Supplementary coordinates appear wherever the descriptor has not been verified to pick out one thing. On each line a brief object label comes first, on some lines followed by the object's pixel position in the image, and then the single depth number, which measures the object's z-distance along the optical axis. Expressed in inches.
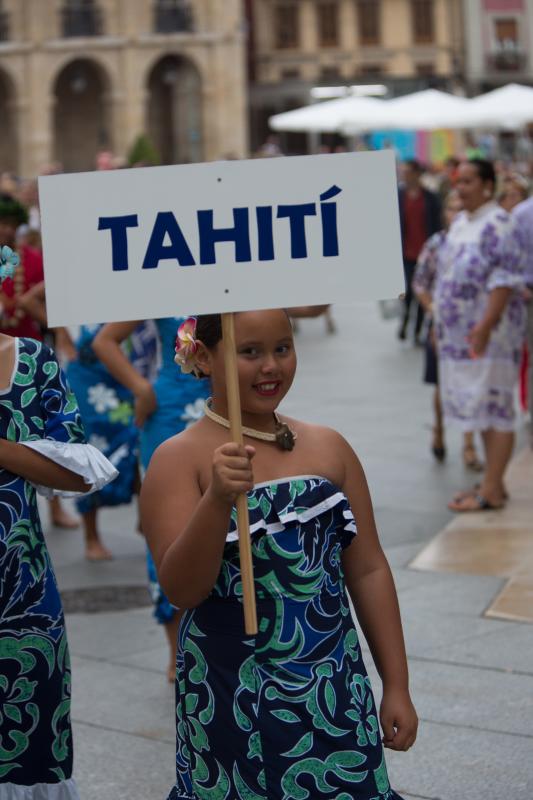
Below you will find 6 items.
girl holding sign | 120.8
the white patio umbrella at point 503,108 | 896.3
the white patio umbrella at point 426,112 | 938.7
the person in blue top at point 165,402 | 232.7
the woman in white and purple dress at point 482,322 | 326.3
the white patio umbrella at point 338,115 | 1002.1
